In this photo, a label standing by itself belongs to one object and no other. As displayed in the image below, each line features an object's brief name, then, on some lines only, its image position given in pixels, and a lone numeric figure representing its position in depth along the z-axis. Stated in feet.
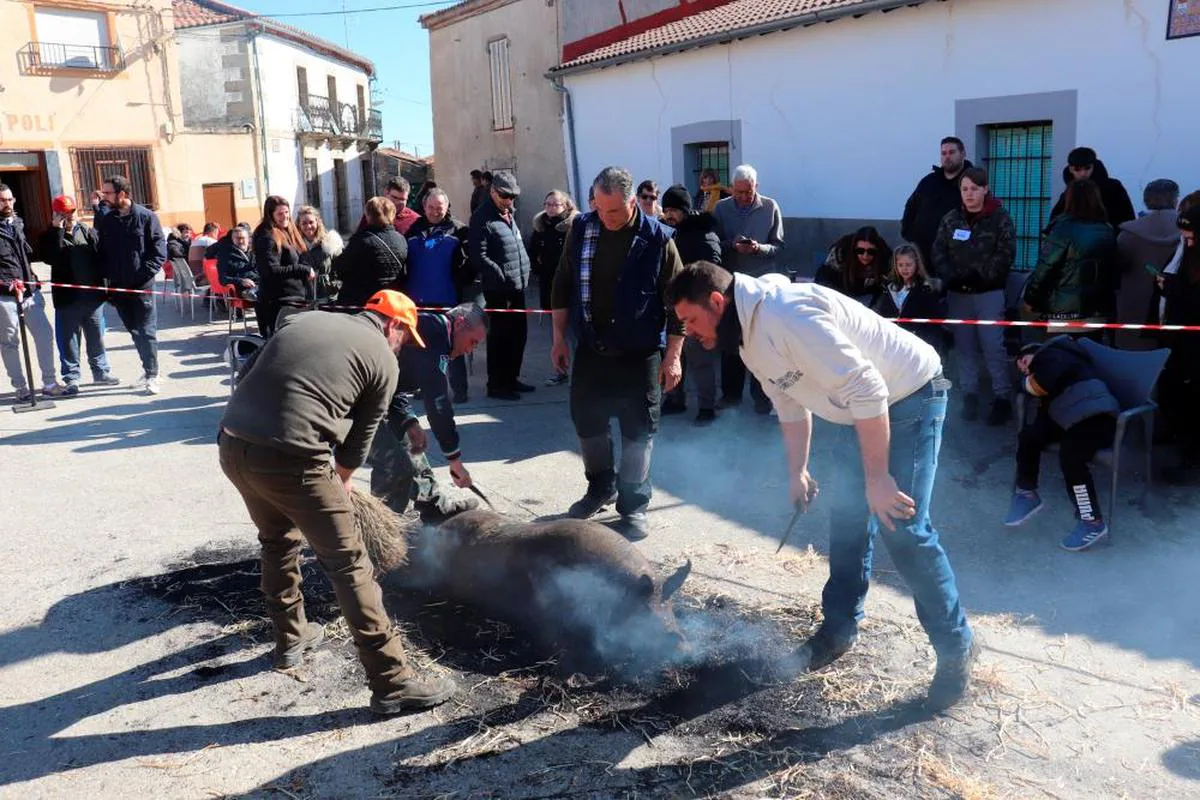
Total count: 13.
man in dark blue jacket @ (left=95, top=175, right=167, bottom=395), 29.91
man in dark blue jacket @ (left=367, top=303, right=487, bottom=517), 17.38
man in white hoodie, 10.32
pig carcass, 13.12
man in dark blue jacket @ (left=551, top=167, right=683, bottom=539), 17.38
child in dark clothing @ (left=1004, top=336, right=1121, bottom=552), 16.52
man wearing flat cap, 27.53
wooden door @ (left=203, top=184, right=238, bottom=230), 106.01
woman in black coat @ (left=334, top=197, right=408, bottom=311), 25.41
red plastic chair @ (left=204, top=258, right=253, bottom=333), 45.47
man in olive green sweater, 11.43
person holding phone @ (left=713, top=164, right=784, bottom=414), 26.08
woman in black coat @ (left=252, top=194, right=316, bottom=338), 27.37
